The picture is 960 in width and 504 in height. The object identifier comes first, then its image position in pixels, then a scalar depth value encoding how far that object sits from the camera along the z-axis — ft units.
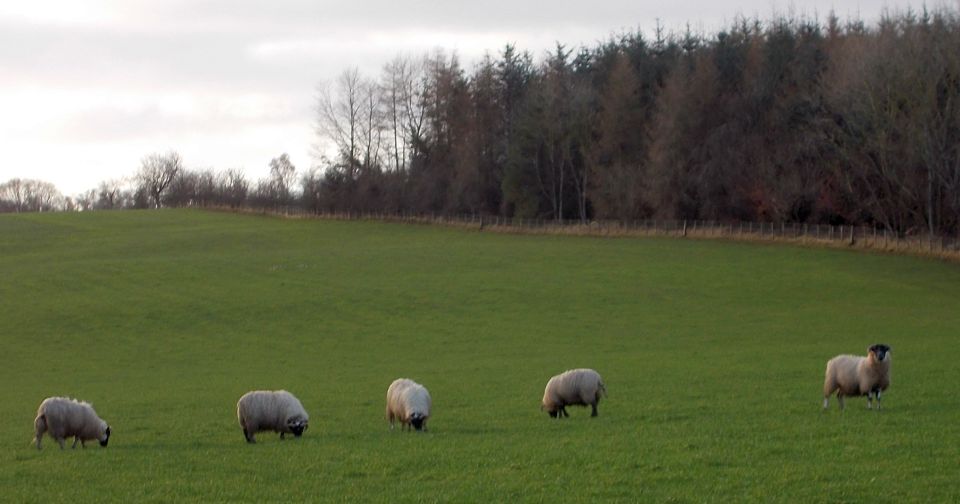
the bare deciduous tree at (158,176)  588.91
